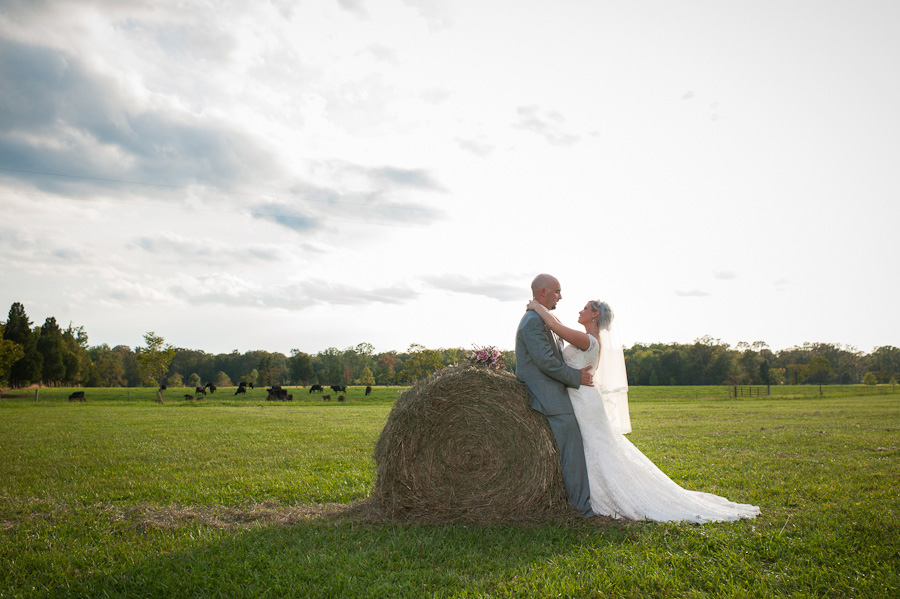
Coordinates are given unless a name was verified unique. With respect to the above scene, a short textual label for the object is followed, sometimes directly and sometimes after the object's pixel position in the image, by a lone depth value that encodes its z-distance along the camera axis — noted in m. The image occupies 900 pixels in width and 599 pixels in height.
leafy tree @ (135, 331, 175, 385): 52.12
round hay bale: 6.20
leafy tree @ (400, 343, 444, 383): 65.62
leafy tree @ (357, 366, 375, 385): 101.19
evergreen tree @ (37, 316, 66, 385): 80.50
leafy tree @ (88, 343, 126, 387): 99.62
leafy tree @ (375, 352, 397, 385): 98.24
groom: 6.38
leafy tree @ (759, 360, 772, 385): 73.73
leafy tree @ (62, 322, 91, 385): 85.31
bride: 6.25
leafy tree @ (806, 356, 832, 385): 68.07
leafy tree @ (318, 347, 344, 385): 103.31
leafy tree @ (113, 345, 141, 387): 110.81
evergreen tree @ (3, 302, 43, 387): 74.31
